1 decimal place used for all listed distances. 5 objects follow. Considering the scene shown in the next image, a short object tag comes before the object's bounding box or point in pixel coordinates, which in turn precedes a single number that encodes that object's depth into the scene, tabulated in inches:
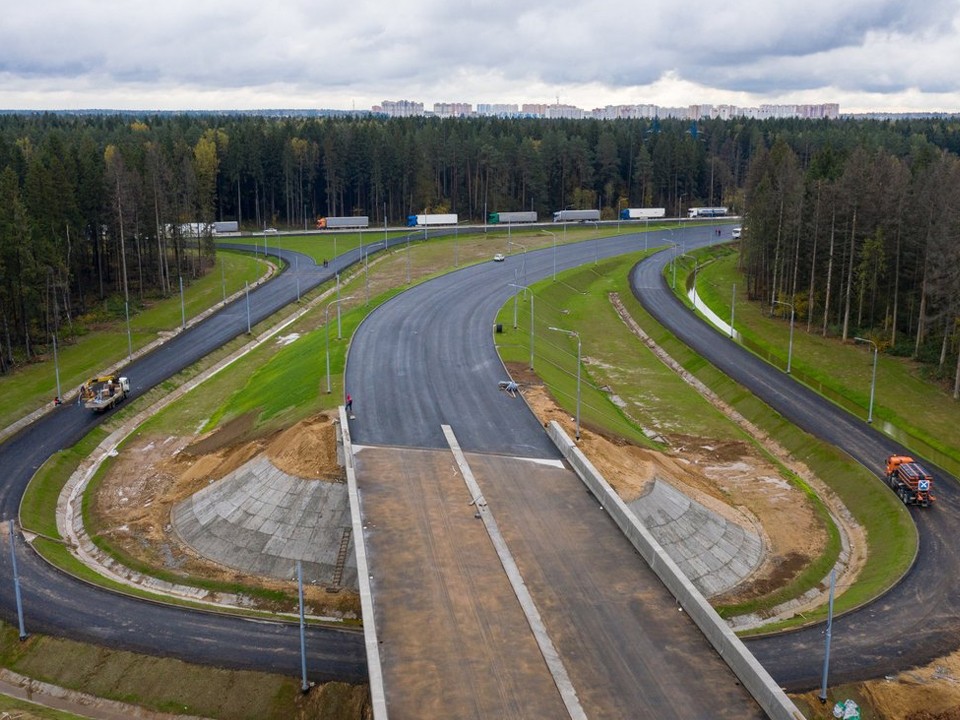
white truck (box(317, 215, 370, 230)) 7130.9
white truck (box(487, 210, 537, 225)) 7711.6
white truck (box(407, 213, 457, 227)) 7435.0
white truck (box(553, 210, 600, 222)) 7807.6
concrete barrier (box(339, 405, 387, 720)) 1112.5
